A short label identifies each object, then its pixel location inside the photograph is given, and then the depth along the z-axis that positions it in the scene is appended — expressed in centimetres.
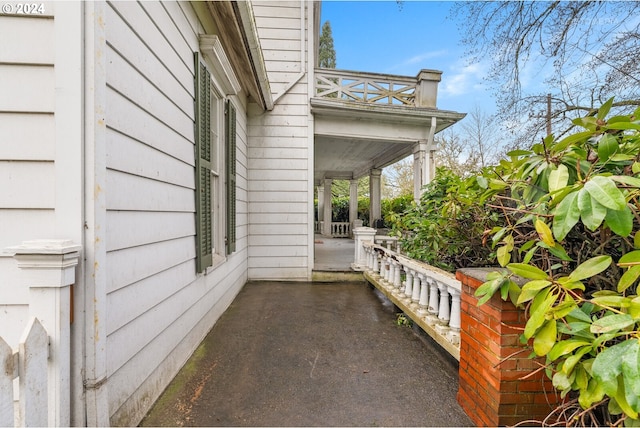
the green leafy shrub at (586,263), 80
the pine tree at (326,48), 1991
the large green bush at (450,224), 243
